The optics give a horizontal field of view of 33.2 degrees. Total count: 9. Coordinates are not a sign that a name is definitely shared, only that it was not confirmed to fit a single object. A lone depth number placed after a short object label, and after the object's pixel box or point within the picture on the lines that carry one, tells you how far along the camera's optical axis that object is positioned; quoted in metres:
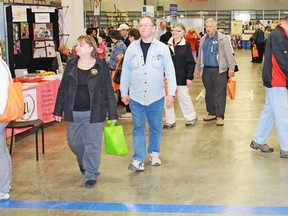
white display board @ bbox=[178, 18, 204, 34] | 26.56
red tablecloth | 6.75
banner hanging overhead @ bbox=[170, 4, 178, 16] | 24.33
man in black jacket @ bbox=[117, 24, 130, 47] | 8.82
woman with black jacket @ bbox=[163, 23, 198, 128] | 7.01
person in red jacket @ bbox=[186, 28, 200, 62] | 19.17
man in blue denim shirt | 4.85
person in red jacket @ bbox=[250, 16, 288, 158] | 5.18
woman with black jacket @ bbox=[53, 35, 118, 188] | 4.46
